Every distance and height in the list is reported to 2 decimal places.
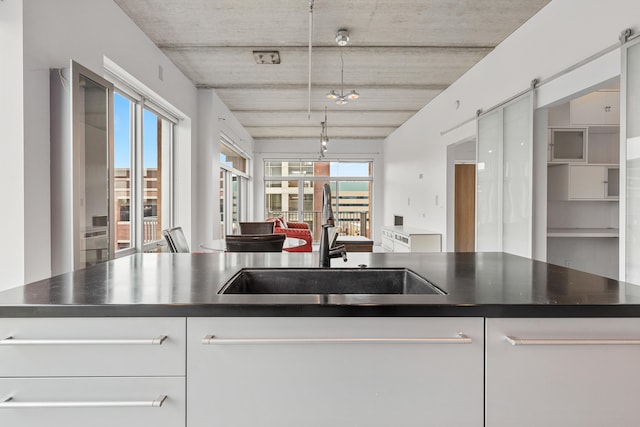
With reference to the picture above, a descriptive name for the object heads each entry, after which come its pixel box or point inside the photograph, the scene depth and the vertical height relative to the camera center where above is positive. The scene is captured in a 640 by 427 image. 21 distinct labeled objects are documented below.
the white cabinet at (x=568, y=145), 4.00 +0.67
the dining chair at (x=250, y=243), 3.18 -0.29
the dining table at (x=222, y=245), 3.38 -0.35
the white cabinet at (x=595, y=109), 3.95 +1.03
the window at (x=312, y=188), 10.09 +0.54
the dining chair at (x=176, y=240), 3.09 -0.28
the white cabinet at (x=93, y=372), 0.98 -0.43
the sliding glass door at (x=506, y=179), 3.41 +0.30
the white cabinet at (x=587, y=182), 3.96 +0.28
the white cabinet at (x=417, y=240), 5.67 -0.49
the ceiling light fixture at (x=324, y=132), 7.38 +1.76
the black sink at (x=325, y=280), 1.58 -0.30
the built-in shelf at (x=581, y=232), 3.70 -0.24
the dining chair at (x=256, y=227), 4.98 -0.25
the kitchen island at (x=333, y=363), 0.99 -0.41
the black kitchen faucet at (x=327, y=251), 1.58 -0.18
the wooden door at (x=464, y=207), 6.68 +0.02
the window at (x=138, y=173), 3.67 +0.37
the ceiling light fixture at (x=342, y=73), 3.60 +1.61
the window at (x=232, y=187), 7.05 +0.46
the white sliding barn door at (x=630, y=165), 2.20 +0.26
